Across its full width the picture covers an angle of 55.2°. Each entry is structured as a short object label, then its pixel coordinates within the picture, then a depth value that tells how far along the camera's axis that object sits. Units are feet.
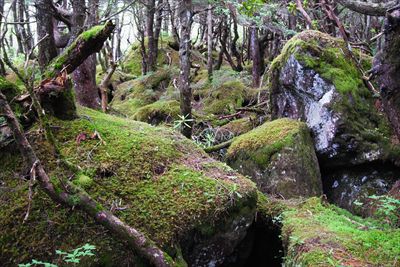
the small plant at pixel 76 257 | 8.79
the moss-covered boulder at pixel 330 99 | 21.76
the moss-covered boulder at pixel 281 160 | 20.42
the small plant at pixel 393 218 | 14.20
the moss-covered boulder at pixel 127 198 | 10.97
